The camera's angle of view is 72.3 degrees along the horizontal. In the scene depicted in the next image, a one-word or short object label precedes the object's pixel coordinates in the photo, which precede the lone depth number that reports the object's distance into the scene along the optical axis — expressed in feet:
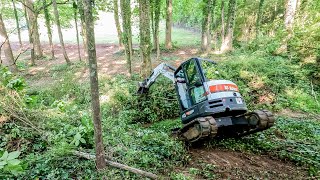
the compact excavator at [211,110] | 17.30
